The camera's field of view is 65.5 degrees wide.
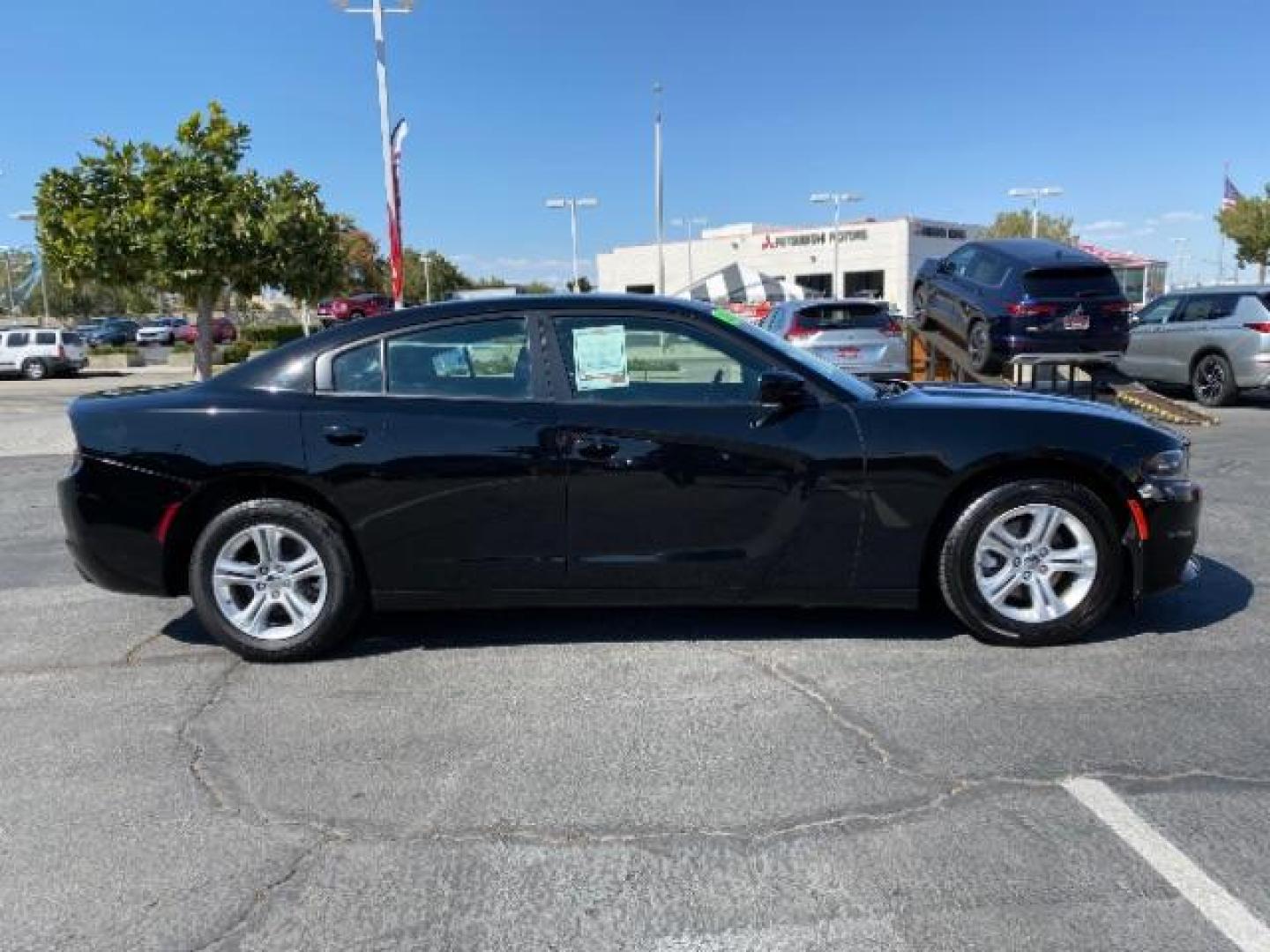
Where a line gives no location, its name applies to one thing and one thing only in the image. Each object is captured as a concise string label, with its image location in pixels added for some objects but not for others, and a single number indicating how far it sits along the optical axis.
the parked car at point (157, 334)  50.97
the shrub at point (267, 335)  38.00
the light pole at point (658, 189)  42.92
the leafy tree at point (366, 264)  68.19
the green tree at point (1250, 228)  38.59
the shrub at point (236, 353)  30.65
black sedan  4.12
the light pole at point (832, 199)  52.09
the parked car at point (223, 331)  44.47
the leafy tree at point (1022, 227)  78.94
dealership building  65.25
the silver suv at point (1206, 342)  13.23
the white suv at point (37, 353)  29.62
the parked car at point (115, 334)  51.53
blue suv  10.79
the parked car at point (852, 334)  12.44
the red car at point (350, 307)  38.19
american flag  41.38
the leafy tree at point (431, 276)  78.12
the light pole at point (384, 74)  18.98
